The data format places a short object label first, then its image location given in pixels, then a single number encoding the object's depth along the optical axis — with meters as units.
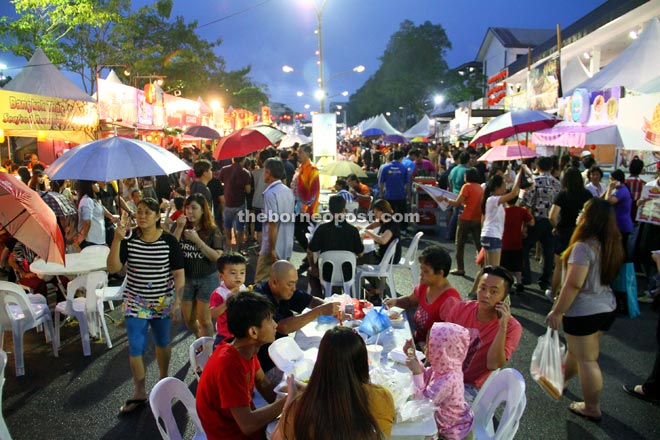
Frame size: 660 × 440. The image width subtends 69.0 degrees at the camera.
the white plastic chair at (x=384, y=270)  6.34
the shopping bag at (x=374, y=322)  3.57
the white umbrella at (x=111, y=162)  4.18
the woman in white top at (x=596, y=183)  7.74
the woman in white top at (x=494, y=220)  6.47
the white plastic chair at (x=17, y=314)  4.66
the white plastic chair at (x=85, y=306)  5.09
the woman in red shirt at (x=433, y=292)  3.67
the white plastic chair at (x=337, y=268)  5.71
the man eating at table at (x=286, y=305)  3.41
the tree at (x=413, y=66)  53.47
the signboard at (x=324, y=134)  15.03
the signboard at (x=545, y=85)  12.30
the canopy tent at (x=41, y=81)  12.45
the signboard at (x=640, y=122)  6.67
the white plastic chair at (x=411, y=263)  6.73
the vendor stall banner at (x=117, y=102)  13.92
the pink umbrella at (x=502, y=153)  9.58
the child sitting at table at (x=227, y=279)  3.75
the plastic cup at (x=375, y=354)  3.04
